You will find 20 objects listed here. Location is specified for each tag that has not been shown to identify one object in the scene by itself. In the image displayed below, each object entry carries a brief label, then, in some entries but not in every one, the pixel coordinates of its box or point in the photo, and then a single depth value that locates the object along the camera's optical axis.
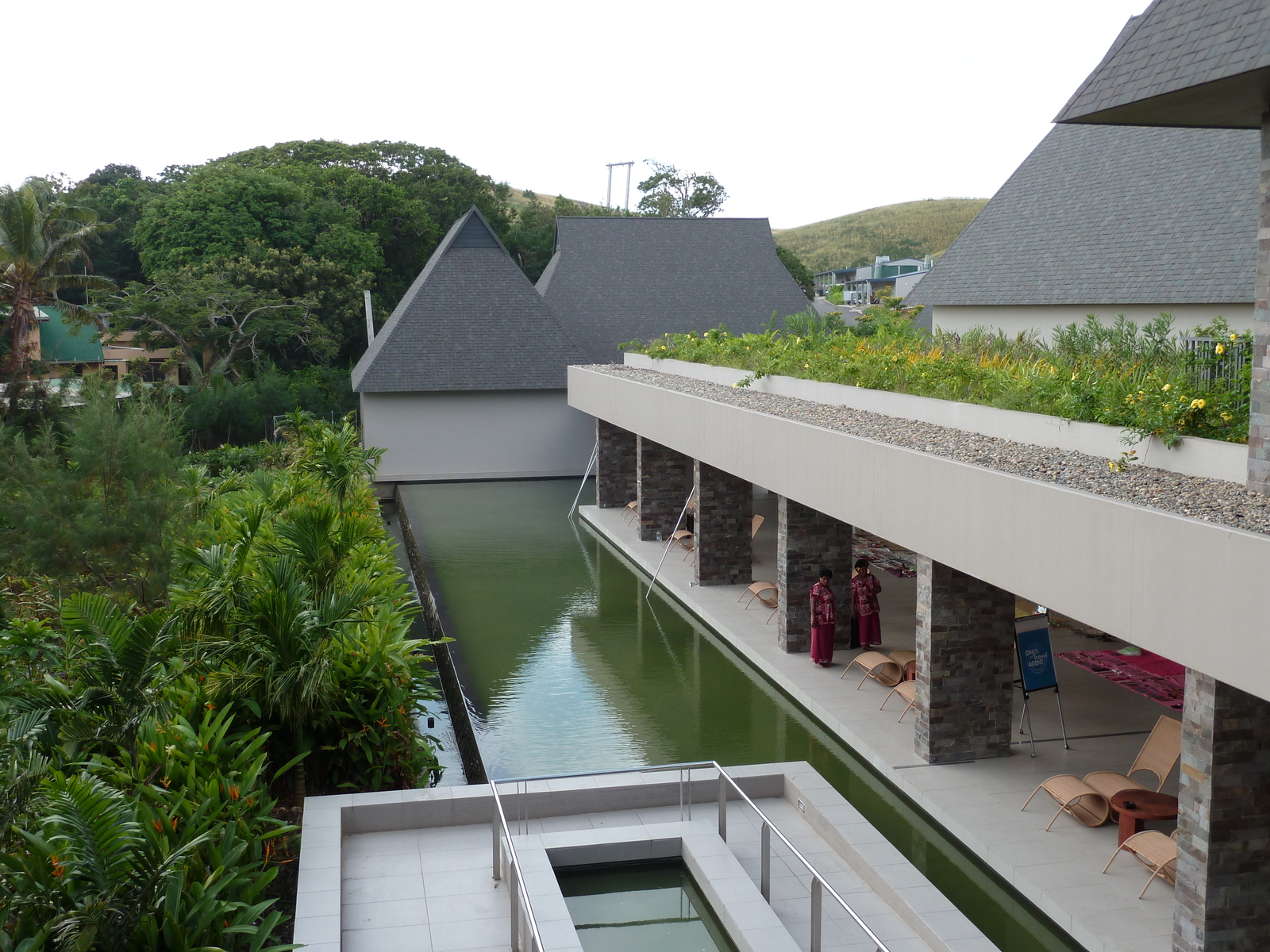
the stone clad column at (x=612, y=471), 26.86
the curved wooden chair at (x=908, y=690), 11.73
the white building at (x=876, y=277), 80.04
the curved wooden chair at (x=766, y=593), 16.95
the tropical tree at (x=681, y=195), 77.75
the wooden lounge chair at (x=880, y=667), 12.96
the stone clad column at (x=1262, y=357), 7.49
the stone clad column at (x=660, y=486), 22.58
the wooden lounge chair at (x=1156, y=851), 7.98
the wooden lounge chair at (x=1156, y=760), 9.23
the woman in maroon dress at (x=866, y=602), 14.58
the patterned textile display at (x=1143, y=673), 12.90
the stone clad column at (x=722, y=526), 18.41
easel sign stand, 11.12
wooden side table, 8.74
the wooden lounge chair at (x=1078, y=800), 9.20
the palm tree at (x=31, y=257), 33.34
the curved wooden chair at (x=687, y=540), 21.16
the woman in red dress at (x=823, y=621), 13.85
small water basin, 7.96
